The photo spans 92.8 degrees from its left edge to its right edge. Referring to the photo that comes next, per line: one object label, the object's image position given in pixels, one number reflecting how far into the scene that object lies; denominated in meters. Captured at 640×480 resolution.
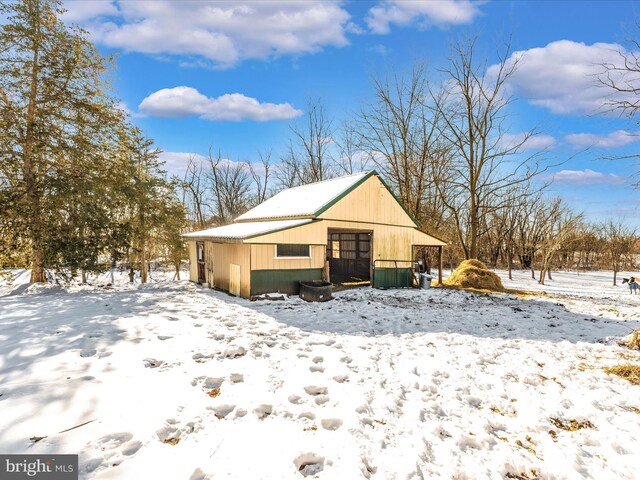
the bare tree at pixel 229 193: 36.69
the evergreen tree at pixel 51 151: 10.63
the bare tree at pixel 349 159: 29.48
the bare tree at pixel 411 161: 23.95
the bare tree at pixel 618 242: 29.59
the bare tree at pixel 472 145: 19.77
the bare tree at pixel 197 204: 33.80
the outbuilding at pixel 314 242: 11.90
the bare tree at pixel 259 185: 36.81
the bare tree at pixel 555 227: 27.70
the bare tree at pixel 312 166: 31.41
